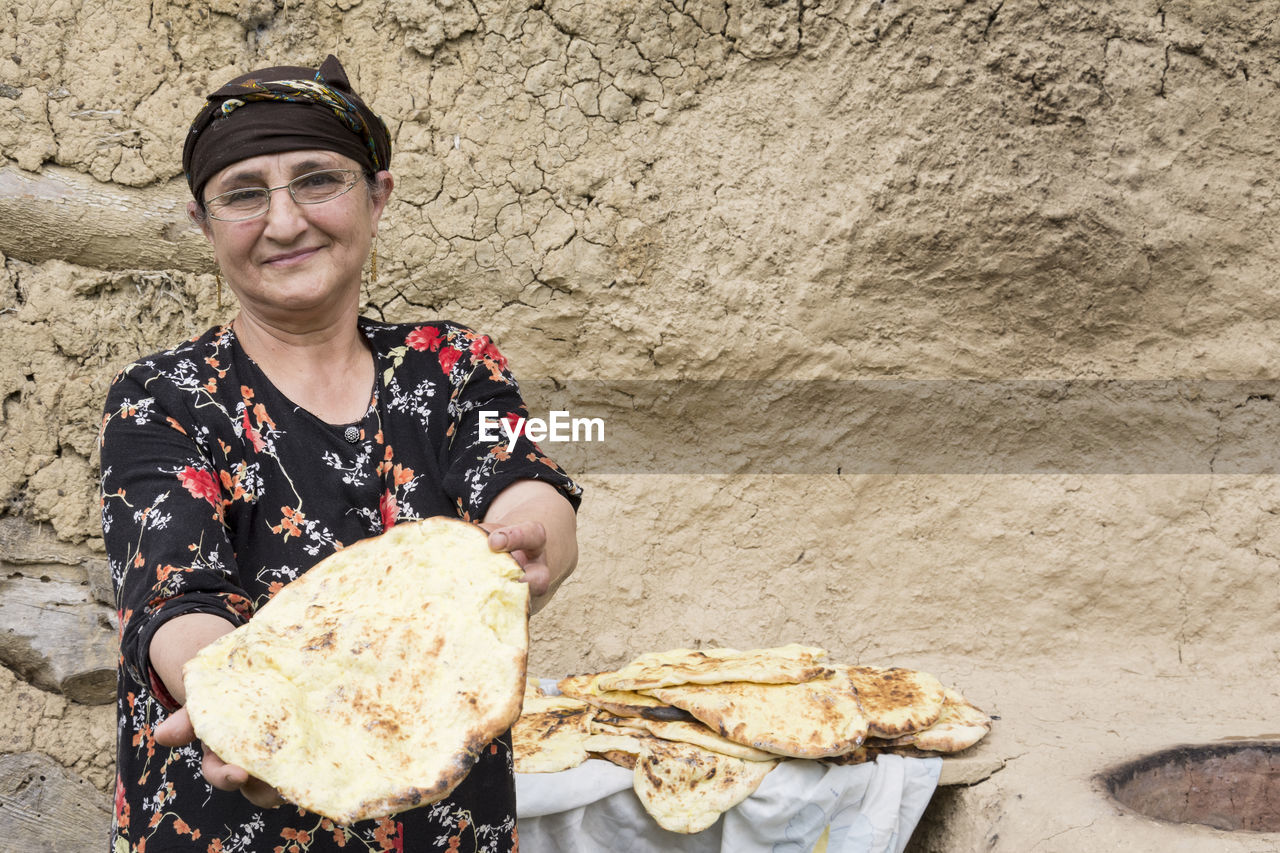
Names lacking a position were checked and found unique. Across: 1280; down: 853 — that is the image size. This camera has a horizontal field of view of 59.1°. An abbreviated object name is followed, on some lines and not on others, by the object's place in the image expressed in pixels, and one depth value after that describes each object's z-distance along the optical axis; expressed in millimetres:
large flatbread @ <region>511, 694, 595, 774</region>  2359
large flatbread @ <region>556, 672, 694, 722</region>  2502
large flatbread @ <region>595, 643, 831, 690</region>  2512
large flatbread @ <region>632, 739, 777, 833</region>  2264
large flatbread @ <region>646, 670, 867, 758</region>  2320
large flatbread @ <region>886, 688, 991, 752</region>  2496
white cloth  2326
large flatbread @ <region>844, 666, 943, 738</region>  2463
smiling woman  1449
